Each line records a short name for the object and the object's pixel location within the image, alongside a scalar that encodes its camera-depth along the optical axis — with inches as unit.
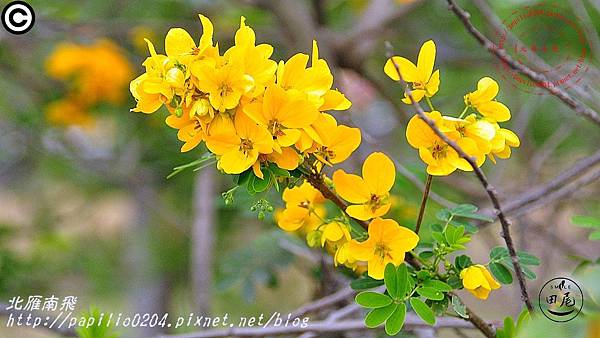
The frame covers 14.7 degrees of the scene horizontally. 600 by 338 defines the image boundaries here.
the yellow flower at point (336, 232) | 42.9
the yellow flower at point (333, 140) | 42.0
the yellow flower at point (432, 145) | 41.8
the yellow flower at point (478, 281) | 42.2
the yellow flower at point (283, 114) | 41.4
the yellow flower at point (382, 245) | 42.3
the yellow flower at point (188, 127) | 41.9
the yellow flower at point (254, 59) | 41.7
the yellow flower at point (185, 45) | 41.7
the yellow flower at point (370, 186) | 42.4
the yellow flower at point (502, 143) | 42.0
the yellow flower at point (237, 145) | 41.6
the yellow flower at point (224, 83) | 41.3
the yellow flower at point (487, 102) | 42.3
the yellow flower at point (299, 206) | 43.8
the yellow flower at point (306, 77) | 41.9
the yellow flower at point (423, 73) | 42.3
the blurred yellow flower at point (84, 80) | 84.5
